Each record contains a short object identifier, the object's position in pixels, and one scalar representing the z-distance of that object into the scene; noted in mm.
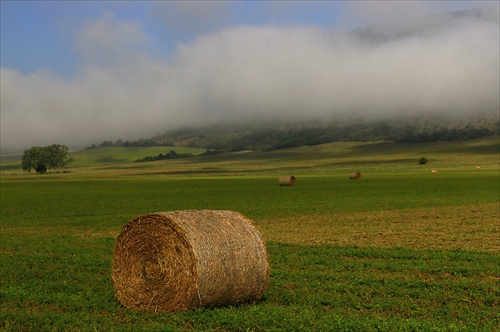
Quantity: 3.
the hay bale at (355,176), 82125
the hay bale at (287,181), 66062
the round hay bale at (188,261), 11273
